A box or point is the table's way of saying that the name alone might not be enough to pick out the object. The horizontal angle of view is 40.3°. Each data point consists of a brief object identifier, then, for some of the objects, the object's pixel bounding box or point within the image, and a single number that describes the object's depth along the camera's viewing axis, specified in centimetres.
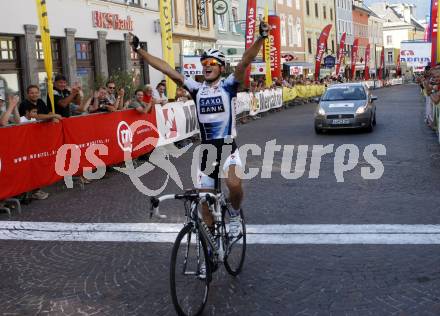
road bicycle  434
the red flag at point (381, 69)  7331
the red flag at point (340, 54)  5138
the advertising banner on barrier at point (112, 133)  1100
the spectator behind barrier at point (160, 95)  1511
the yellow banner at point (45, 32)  1220
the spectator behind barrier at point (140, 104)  1359
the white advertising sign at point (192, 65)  2220
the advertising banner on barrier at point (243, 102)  2420
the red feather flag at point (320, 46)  4062
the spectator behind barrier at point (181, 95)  1708
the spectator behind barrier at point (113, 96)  1311
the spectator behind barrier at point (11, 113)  923
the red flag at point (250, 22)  2725
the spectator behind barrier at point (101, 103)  1235
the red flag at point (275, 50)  3391
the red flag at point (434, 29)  2358
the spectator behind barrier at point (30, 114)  1016
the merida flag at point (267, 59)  3071
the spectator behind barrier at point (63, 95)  1140
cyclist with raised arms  512
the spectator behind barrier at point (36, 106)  1013
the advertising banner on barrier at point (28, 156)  894
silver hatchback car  1802
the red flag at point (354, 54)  5595
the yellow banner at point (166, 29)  1800
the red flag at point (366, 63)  6334
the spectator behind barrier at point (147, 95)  1449
